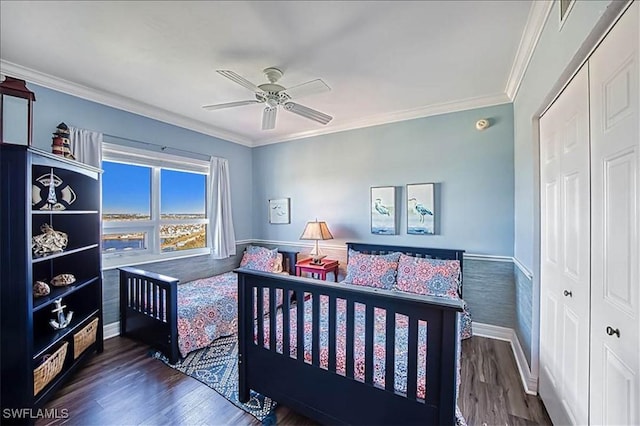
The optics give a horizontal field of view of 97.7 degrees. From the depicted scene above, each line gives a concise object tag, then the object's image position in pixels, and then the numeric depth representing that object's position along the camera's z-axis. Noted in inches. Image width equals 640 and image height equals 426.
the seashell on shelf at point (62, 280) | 97.5
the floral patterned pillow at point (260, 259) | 162.1
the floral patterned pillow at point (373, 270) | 126.6
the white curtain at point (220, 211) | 167.0
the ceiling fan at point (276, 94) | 86.4
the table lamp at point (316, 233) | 154.2
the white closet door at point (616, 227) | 39.4
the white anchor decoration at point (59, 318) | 89.4
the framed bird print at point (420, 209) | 135.7
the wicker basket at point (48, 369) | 75.0
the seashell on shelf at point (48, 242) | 86.1
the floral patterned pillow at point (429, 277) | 115.6
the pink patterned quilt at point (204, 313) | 109.2
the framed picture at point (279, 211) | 182.2
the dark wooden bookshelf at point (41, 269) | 70.9
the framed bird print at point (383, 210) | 145.0
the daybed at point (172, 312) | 104.9
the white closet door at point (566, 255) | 55.7
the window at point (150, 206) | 128.2
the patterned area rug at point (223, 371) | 78.2
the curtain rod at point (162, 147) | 125.6
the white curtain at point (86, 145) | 111.6
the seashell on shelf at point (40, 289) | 86.7
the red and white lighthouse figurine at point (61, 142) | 94.5
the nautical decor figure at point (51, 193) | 91.4
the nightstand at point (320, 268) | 151.2
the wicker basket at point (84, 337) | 94.8
